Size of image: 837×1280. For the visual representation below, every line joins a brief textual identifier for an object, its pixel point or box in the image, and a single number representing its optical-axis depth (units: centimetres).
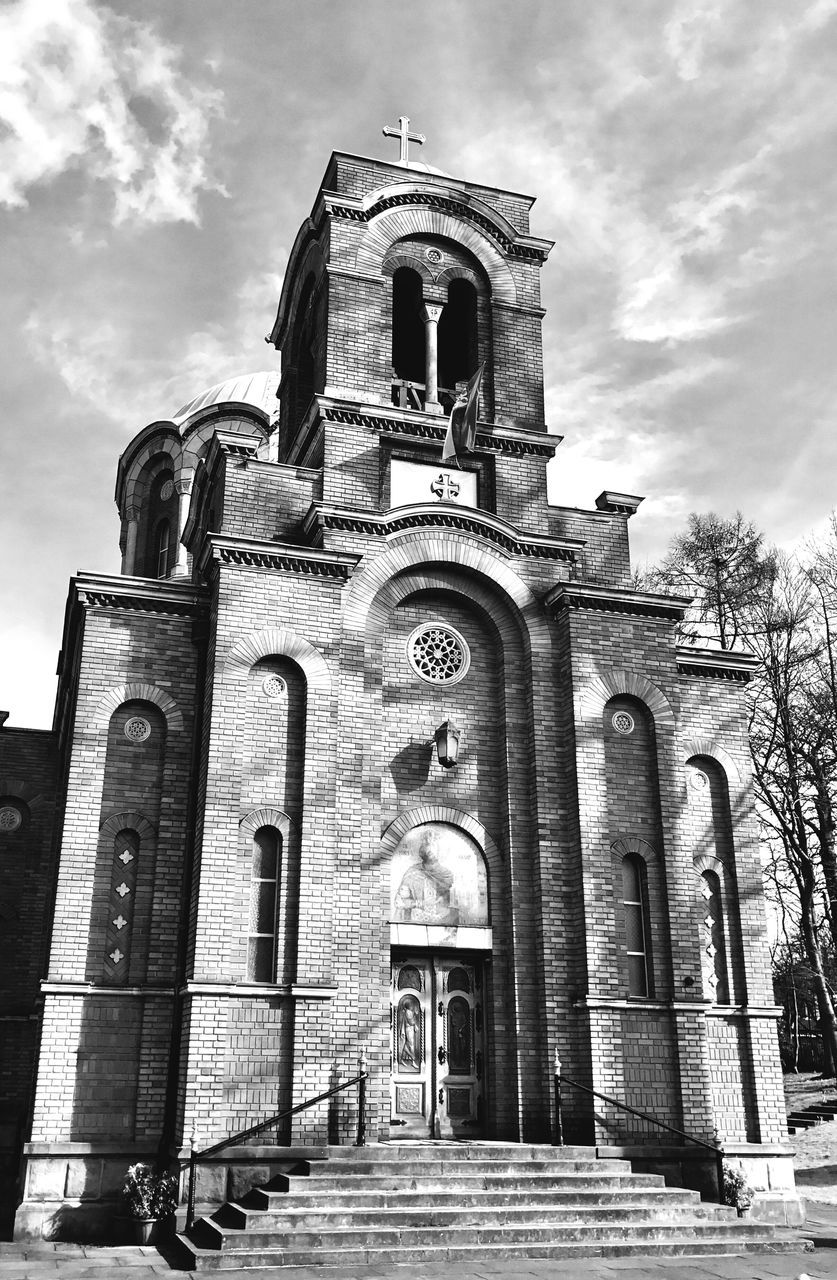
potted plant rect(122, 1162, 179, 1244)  1212
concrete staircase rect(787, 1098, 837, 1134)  2250
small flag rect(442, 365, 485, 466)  1686
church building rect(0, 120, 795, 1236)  1345
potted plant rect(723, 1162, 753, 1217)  1366
